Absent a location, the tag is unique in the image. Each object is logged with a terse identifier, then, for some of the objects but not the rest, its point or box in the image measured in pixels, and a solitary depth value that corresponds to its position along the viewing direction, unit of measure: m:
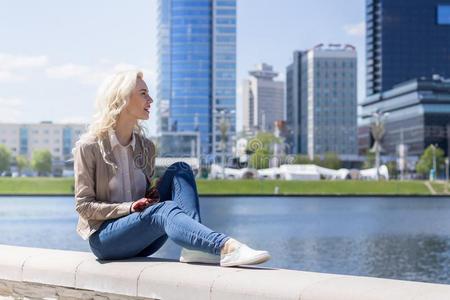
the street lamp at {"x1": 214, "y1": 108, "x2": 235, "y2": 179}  141.62
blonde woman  4.83
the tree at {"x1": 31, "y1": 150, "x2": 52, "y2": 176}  108.44
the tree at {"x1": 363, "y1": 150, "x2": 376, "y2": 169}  116.28
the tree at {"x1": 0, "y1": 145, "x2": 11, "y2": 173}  101.88
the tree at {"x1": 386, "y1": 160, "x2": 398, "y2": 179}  104.94
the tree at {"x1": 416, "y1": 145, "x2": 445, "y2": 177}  107.50
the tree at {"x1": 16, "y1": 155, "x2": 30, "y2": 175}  107.62
